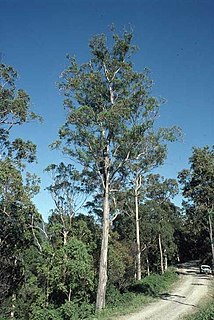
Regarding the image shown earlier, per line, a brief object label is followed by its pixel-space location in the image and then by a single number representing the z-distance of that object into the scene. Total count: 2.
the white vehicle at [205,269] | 36.50
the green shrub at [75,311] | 14.09
